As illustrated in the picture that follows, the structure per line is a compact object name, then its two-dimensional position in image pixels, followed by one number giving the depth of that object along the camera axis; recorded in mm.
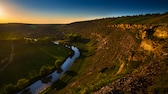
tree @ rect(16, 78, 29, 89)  45937
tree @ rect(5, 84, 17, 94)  43389
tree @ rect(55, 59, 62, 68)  62793
